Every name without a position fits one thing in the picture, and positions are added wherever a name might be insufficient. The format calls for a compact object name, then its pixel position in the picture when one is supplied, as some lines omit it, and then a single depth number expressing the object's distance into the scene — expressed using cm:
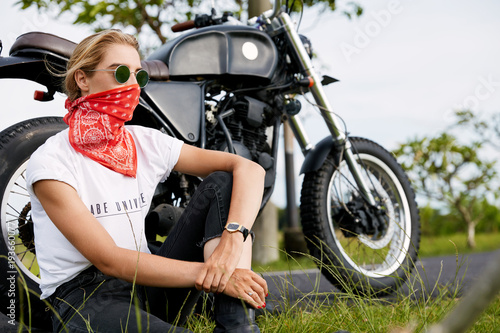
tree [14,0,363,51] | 495
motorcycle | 216
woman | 149
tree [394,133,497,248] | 985
